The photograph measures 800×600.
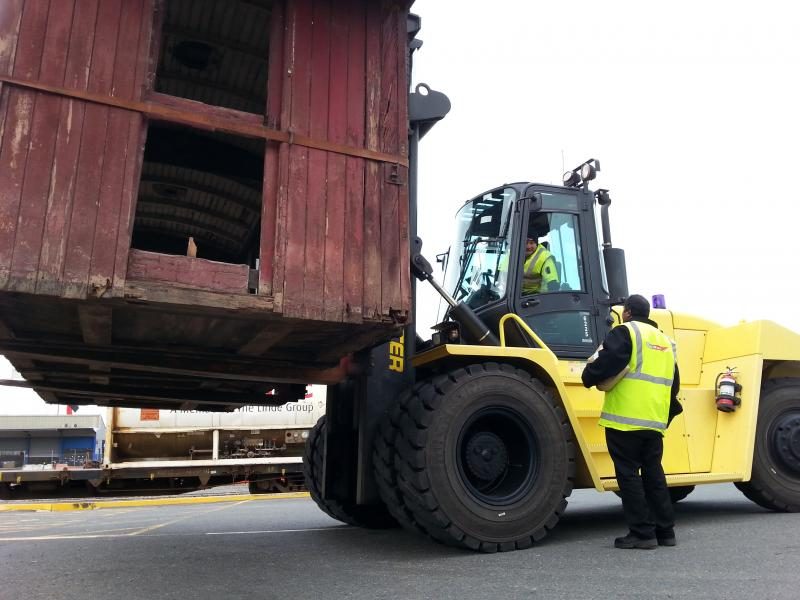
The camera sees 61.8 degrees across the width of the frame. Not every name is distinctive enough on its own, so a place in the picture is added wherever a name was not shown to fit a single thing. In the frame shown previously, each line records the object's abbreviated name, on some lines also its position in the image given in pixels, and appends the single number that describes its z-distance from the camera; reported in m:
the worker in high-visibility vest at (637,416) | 4.52
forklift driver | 5.48
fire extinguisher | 5.72
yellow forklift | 4.49
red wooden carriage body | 3.38
